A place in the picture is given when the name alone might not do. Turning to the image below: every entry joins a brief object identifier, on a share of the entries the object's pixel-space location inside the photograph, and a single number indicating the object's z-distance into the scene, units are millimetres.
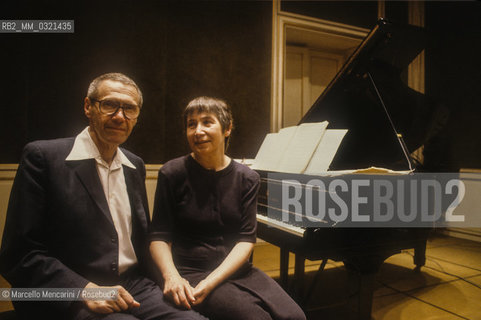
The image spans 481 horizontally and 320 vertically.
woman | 1291
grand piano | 1798
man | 1085
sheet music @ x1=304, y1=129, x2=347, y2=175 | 1857
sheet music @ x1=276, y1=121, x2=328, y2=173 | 1981
